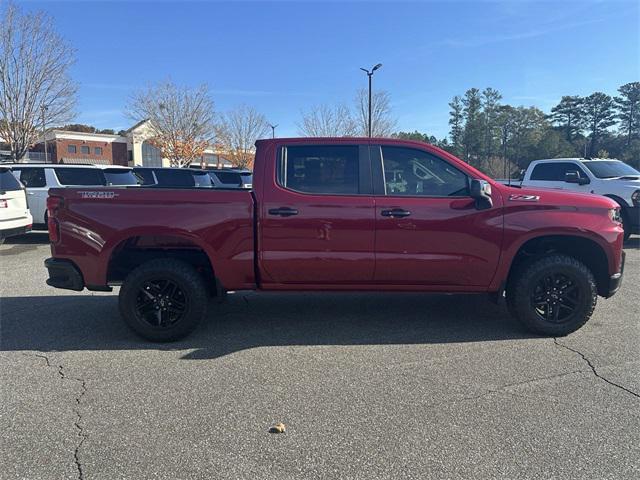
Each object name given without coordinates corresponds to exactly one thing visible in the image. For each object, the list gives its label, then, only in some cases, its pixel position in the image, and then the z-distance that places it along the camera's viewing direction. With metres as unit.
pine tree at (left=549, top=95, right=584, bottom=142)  64.25
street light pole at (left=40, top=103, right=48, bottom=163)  23.00
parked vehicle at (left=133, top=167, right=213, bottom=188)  13.83
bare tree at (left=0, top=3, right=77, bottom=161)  21.48
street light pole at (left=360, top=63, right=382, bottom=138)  26.94
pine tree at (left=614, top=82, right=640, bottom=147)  57.66
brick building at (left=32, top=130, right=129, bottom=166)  62.25
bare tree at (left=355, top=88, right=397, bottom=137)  33.44
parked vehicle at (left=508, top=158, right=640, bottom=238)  10.03
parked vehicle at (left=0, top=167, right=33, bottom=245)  8.83
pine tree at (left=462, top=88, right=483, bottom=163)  61.97
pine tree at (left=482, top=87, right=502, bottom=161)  62.75
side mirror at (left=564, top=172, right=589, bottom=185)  10.18
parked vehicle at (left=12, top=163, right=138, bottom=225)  11.17
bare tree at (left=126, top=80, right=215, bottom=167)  38.56
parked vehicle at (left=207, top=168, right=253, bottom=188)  16.47
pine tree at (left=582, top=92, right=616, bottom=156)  61.78
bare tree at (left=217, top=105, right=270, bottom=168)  48.06
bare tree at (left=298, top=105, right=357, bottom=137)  35.06
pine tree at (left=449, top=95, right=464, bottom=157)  64.25
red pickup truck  4.41
